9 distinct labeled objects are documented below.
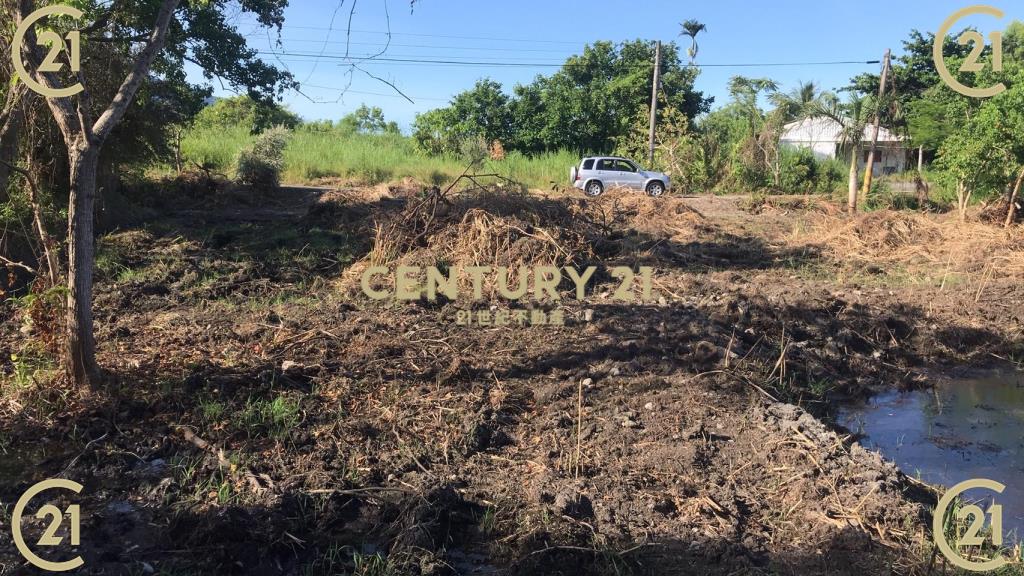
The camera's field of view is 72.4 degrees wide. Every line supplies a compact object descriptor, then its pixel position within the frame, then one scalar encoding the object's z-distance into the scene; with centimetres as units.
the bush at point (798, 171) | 2316
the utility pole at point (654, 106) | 2384
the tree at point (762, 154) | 2348
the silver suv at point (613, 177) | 2012
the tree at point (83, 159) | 410
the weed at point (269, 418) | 423
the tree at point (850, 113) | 1681
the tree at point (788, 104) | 2232
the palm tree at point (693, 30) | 3209
